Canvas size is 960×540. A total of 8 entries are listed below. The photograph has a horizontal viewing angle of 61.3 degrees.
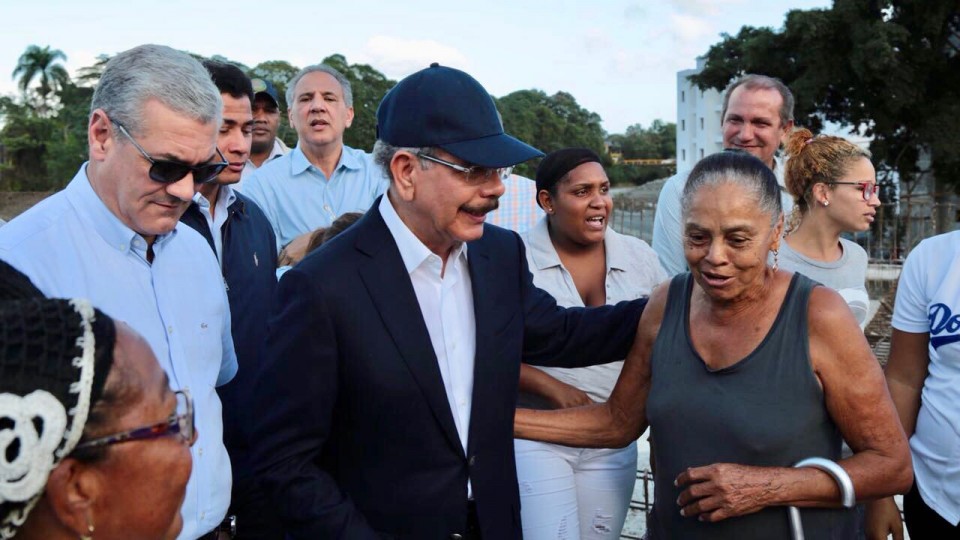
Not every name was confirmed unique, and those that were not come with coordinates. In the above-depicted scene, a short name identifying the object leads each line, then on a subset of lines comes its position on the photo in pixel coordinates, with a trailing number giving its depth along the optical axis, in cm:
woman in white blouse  314
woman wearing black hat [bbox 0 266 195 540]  107
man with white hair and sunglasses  221
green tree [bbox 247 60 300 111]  2734
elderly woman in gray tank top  223
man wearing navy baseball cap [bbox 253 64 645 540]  218
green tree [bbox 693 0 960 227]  2538
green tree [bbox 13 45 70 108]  6569
